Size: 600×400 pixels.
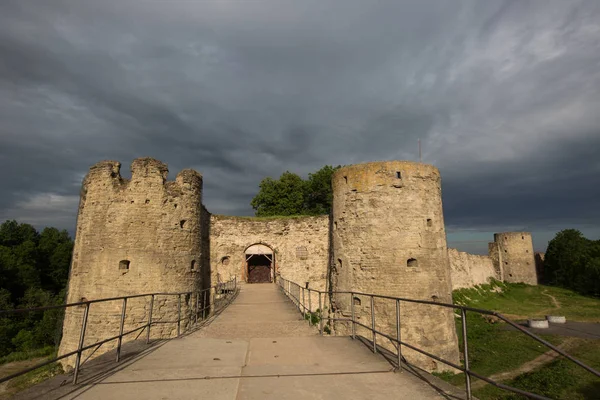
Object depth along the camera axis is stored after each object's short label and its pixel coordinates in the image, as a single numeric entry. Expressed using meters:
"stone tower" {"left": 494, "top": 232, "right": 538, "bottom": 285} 42.53
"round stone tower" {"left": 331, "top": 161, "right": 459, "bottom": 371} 13.79
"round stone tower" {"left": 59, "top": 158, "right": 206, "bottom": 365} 14.13
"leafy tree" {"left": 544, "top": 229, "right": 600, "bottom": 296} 37.72
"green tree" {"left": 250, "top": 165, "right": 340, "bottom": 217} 34.69
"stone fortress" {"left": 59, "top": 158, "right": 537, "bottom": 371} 14.02
